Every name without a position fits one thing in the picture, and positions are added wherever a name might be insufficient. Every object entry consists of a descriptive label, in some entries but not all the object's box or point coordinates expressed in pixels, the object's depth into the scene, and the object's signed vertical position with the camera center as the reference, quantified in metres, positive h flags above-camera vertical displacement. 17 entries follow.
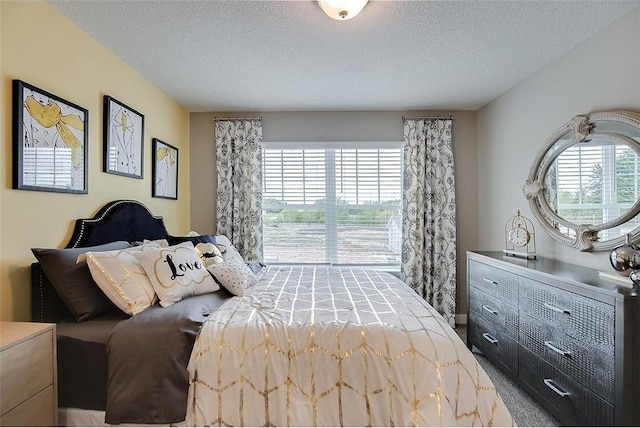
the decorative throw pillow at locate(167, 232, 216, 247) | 2.46 -0.21
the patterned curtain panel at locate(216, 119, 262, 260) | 3.59 +0.42
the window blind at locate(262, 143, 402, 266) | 3.74 +0.11
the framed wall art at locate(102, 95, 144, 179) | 2.24 +0.61
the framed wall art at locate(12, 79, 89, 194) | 1.59 +0.43
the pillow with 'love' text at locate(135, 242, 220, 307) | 1.73 -0.36
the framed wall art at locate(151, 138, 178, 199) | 2.93 +0.46
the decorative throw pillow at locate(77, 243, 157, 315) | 1.61 -0.36
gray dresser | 1.41 -0.73
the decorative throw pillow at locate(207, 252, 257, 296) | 2.02 -0.42
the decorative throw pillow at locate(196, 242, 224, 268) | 2.21 -0.30
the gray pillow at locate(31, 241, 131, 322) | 1.60 -0.37
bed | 1.30 -0.72
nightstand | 1.15 -0.66
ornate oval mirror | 1.86 +0.23
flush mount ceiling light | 1.67 +1.18
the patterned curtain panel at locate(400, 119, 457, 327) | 3.53 +0.03
